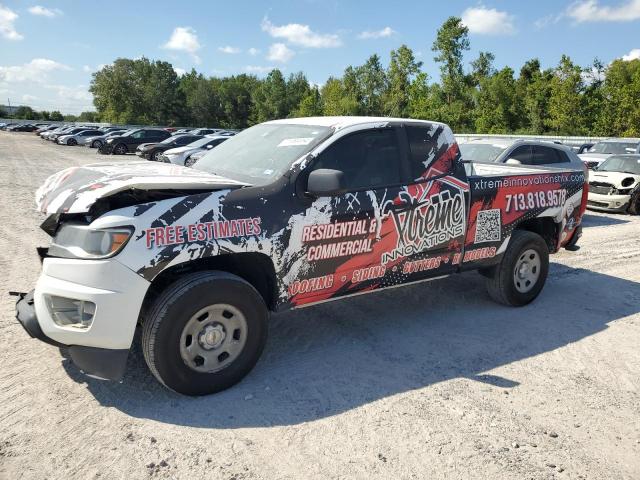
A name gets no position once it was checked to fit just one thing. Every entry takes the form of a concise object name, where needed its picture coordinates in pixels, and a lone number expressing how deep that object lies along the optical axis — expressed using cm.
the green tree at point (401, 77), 5078
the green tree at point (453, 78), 4300
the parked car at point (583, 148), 2170
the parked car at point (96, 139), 3767
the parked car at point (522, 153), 980
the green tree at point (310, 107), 6538
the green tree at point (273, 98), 7588
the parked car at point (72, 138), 4025
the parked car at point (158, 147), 2495
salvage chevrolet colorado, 312
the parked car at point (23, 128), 6850
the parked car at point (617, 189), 1216
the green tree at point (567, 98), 3488
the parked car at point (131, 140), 3083
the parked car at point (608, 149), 1667
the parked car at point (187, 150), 1802
